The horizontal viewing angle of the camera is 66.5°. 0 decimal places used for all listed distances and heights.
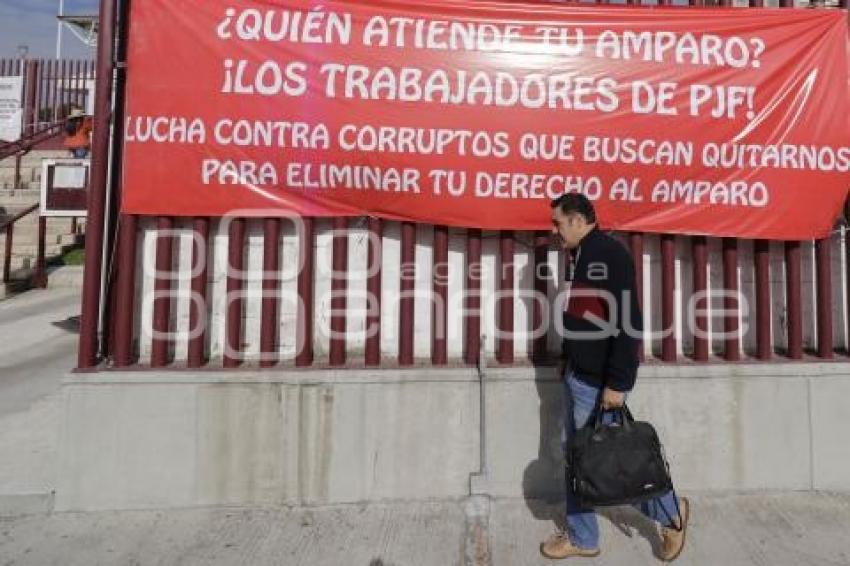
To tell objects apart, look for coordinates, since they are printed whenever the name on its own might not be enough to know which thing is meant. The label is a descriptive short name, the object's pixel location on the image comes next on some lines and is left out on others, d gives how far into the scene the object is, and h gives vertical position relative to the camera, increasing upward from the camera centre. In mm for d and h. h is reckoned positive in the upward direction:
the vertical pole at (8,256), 9461 +775
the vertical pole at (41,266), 9373 +659
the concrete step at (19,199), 11695 +2019
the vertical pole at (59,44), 17116 +7098
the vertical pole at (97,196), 3900 +694
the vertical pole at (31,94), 16594 +5520
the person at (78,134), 10680 +3037
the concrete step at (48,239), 10828 +1209
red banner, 3877 +1233
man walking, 3055 -113
